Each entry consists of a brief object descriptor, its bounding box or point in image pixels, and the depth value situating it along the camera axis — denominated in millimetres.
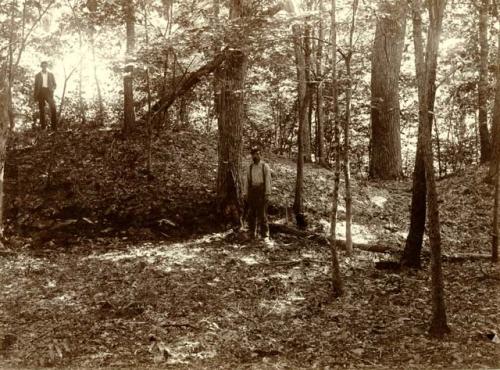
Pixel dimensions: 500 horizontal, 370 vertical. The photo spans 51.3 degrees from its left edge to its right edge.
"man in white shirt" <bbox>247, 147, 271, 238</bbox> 10930
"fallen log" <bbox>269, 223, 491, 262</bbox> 9594
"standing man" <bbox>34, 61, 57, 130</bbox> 15477
